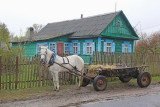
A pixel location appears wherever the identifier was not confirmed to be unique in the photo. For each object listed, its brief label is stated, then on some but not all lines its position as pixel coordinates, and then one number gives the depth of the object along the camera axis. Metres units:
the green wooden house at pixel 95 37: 24.27
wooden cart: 10.55
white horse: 10.29
